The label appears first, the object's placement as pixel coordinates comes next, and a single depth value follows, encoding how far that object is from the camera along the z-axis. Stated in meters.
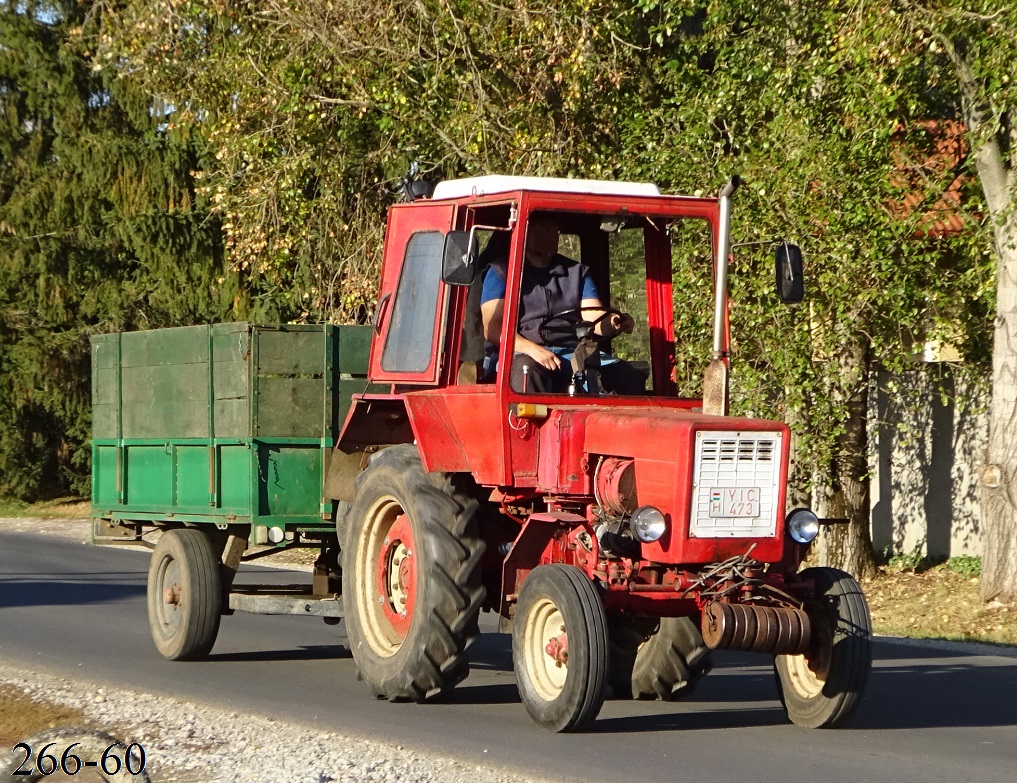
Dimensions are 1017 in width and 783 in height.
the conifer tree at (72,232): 30.64
